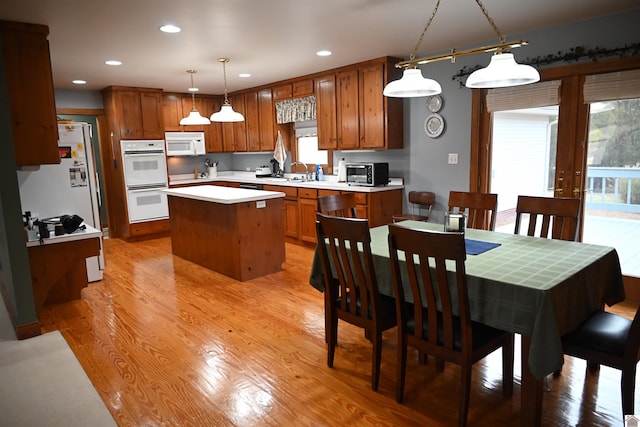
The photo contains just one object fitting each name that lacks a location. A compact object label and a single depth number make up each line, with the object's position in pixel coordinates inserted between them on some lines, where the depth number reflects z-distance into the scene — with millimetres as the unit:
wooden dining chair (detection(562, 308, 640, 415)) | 1809
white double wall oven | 6402
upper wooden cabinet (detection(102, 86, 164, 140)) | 6297
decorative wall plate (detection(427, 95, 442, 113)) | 4727
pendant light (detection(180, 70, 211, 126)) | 4945
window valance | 6080
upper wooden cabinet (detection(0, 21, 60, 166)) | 3199
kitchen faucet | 6451
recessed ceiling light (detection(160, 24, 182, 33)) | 3465
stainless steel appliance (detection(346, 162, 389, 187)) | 5102
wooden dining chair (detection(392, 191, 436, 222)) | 4887
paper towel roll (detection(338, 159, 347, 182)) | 5699
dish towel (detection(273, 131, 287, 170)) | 6695
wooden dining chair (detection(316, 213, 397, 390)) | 2260
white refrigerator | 4152
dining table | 1748
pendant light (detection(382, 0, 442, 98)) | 2439
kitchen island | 4340
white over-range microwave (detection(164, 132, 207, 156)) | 7016
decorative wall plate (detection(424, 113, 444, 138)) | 4746
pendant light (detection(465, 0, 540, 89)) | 2096
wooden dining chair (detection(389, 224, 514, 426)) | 1876
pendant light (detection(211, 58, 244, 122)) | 4566
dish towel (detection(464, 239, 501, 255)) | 2398
